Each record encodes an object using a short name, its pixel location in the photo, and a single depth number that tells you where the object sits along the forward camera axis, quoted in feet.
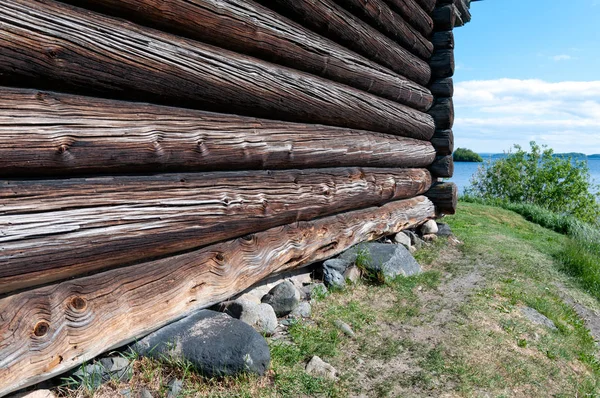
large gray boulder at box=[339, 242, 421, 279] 15.85
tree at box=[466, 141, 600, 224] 54.39
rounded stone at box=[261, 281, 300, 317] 12.09
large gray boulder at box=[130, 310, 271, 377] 8.93
